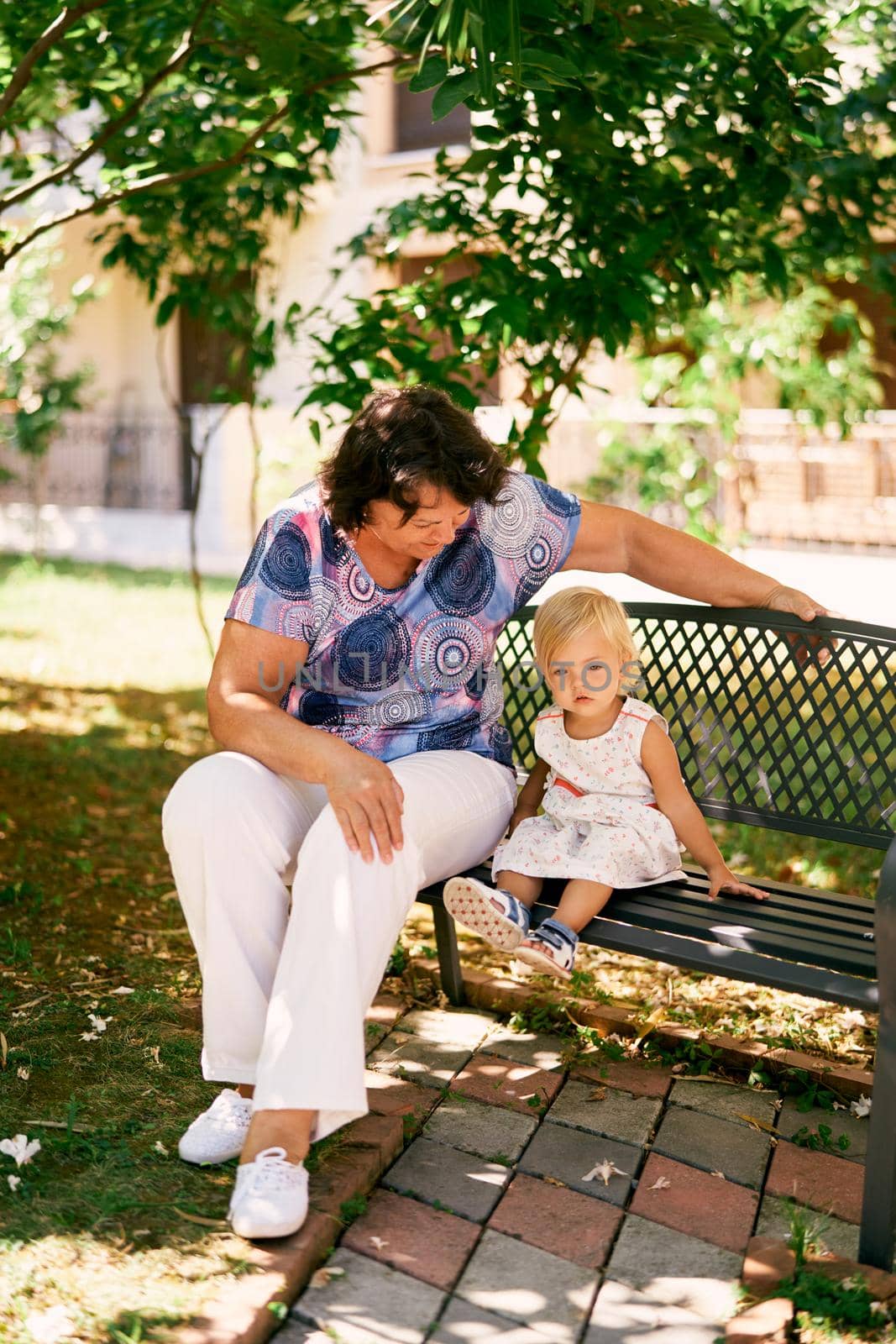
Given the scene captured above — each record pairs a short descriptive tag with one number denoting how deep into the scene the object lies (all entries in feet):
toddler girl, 9.40
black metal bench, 7.57
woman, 7.73
